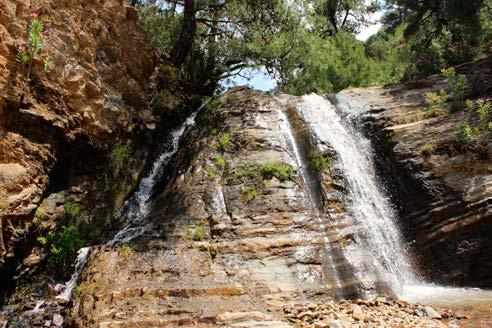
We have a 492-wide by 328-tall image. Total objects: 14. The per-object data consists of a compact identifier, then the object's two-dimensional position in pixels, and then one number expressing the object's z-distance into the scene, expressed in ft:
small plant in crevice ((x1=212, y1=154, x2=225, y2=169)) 32.57
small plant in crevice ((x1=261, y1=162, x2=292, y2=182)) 30.89
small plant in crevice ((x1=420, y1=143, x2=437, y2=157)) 31.91
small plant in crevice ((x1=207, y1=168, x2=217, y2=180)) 31.36
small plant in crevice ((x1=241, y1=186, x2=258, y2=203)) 29.22
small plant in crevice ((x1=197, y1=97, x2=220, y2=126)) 39.09
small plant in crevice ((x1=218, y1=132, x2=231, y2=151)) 34.37
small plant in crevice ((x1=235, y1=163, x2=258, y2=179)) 31.04
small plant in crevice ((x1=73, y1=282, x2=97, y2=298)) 21.76
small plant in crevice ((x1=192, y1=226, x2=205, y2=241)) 26.27
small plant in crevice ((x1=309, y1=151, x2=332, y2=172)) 32.19
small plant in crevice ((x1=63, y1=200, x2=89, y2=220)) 29.14
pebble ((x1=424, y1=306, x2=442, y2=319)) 20.15
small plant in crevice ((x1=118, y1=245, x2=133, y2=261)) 24.32
